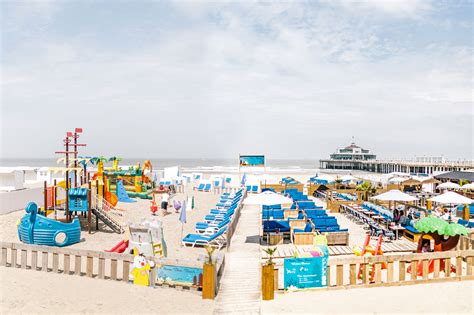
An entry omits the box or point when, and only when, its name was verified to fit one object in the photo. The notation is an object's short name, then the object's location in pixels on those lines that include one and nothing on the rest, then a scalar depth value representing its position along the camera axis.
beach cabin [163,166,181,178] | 36.03
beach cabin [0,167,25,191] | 26.28
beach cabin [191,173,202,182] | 44.49
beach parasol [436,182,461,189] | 24.80
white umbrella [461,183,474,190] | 23.89
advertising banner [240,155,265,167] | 30.89
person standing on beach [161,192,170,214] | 21.08
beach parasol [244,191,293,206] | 14.23
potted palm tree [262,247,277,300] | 8.39
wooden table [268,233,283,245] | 14.17
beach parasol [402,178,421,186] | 33.27
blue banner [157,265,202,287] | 8.78
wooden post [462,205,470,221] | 19.38
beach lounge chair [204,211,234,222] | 18.28
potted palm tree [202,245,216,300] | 8.34
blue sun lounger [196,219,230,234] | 16.05
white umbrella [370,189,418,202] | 17.45
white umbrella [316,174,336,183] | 32.57
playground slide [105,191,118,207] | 20.40
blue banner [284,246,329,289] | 8.83
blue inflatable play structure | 13.11
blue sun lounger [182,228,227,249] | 13.84
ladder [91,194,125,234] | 16.12
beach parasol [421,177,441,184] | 32.15
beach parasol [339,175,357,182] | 31.32
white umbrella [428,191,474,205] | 16.63
